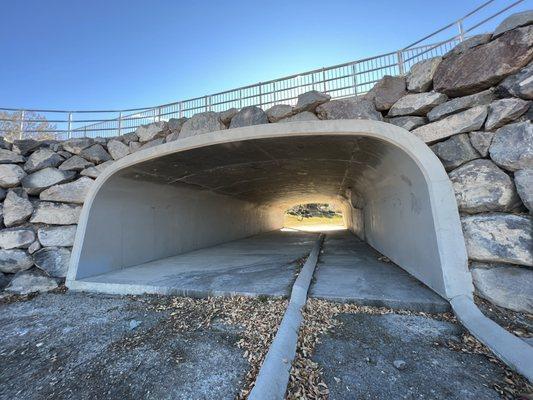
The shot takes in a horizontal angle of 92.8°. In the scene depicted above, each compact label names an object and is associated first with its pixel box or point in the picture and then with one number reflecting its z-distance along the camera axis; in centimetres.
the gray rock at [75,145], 608
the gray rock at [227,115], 539
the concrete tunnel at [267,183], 383
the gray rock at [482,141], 355
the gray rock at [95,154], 602
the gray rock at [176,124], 583
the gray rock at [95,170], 589
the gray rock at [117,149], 603
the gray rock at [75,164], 592
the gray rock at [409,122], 411
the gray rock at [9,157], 564
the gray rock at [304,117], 479
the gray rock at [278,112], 495
